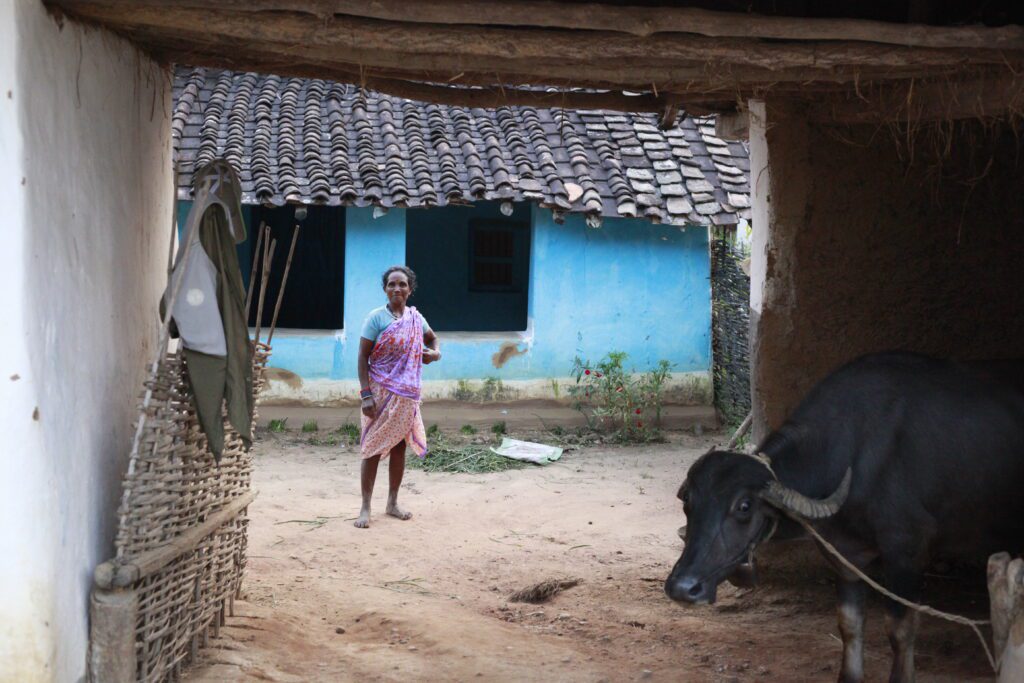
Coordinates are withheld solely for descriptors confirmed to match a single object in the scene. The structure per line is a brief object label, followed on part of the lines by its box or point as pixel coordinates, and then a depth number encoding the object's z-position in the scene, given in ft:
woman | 23.86
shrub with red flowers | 36.14
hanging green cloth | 13.02
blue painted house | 35.42
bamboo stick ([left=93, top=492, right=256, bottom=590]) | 11.93
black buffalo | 12.80
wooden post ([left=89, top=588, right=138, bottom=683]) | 11.91
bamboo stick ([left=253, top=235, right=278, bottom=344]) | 14.56
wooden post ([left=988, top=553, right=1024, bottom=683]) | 10.66
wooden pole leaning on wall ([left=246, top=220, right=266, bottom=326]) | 15.05
